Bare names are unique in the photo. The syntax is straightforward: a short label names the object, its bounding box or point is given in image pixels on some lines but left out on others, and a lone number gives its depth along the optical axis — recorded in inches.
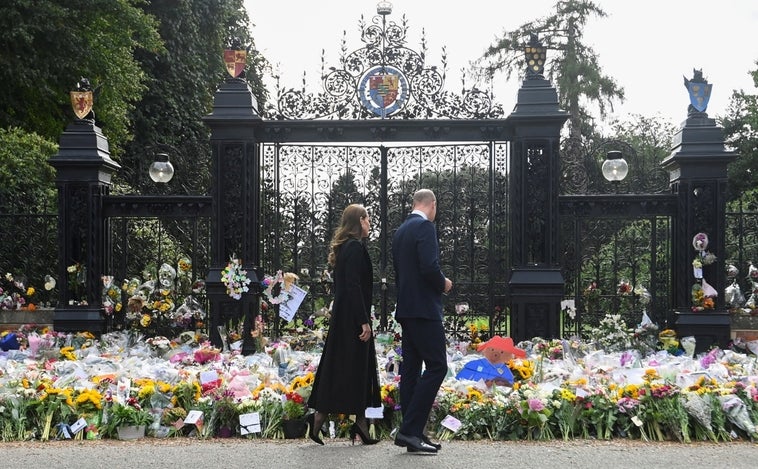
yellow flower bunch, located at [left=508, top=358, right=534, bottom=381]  296.4
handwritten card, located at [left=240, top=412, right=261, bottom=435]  258.7
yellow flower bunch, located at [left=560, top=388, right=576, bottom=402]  261.7
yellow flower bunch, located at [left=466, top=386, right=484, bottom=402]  269.0
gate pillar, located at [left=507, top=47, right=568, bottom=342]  387.2
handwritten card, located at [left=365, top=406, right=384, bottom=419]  249.3
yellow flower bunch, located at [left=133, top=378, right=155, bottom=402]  269.9
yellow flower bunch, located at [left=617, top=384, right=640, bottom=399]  266.1
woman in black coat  242.7
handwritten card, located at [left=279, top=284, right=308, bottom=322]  374.6
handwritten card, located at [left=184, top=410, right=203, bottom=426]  260.5
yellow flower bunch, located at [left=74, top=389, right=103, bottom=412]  264.8
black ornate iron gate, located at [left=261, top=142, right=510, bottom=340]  414.0
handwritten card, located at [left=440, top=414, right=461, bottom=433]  253.9
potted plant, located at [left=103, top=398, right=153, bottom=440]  261.0
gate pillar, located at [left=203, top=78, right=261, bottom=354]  396.5
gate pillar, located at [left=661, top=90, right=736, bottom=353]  387.9
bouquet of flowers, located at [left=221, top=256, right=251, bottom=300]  386.9
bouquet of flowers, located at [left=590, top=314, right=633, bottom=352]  382.6
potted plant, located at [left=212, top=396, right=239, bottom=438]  264.7
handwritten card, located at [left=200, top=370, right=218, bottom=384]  285.3
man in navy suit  230.8
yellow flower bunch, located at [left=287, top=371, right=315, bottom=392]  274.2
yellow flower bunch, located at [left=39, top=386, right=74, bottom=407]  266.8
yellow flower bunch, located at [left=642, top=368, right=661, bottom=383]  281.0
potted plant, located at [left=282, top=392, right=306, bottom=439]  261.9
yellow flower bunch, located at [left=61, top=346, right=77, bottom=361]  343.0
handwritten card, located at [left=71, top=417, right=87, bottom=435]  257.8
